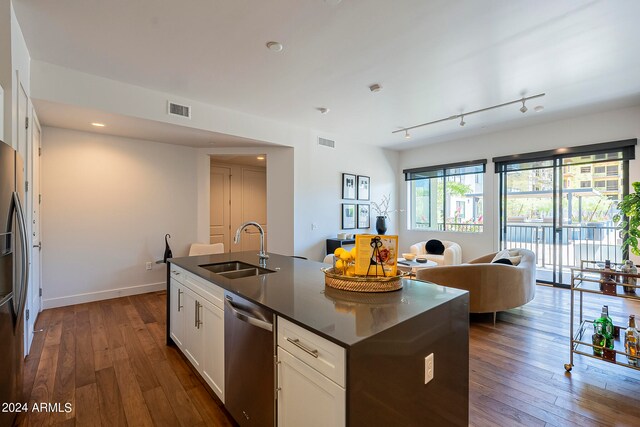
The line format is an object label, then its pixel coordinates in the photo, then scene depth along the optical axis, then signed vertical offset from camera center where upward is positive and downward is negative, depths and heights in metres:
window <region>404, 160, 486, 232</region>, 6.15 +0.38
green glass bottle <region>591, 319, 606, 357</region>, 2.30 -0.99
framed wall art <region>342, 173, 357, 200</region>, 6.13 +0.56
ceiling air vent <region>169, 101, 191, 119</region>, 3.86 +1.37
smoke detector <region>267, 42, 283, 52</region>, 2.75 +1.58
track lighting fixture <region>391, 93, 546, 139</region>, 3.96 +1.57
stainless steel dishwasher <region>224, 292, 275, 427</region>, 1.43 -0.79
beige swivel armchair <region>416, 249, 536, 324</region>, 3.26 -0.75
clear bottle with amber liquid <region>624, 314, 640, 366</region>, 2.15 -0.96
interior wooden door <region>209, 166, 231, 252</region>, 6.41 +0.16
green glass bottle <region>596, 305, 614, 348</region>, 2.30 -0.90
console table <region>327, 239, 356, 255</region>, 5.61 -0.58
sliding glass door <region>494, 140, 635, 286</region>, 4.66 +0.16
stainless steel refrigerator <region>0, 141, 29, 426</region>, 1.55 -0.37
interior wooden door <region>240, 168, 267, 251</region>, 6.93 +0.26
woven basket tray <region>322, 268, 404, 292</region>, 1.64 -0.40
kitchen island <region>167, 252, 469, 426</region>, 1.06 -0.57
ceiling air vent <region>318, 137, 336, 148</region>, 5.72 +1.40
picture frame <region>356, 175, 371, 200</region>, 6.45 +0.59
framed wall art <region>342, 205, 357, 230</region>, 6.14 -0.06
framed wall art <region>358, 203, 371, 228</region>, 6.50 -0.06
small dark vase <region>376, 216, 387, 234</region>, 6.52 -0.26
